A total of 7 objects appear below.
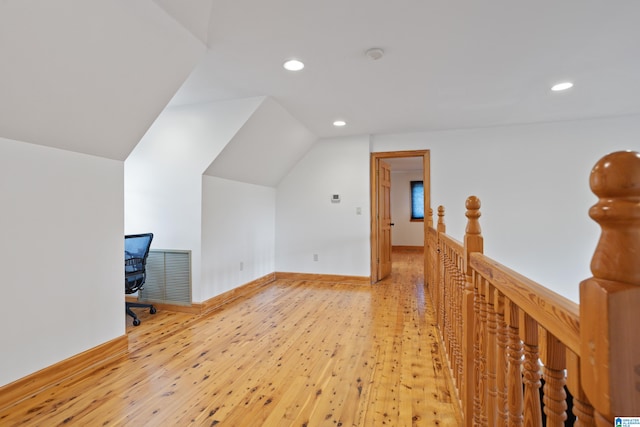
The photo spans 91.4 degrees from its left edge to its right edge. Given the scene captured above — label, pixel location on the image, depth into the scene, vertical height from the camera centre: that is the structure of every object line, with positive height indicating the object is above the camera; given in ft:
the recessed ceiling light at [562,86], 10.03 +4.16
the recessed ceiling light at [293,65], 8.47 +4.19
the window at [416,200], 29.14 +1.36
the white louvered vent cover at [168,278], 11.59 -2.32
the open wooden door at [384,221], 16.35 -0.33
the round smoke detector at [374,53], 7.78 +4.11
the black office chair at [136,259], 10.37 -1.42
